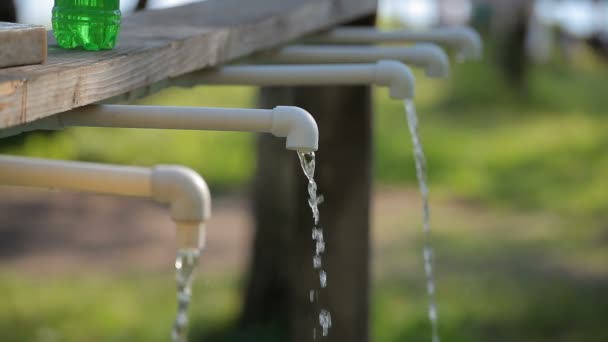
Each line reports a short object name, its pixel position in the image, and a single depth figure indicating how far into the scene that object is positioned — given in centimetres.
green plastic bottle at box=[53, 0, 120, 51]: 197
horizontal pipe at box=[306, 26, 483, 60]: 244
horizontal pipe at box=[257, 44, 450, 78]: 231
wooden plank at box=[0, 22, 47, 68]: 179
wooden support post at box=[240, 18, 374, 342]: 291
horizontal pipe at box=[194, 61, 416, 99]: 209
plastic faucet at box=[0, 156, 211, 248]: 182
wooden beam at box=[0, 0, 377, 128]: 176
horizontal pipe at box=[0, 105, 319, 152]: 183
